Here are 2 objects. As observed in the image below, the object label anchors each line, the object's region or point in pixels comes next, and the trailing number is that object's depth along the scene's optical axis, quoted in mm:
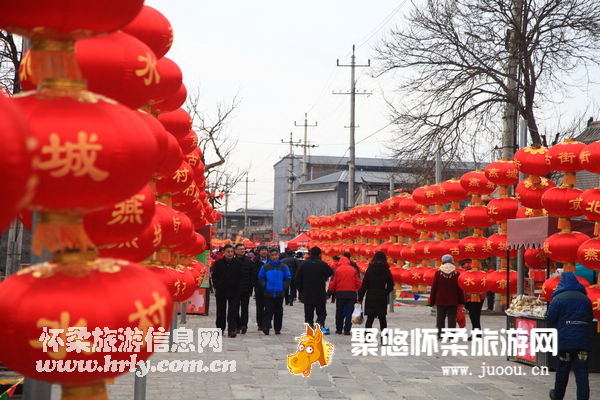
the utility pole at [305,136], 72875
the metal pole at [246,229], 96000
